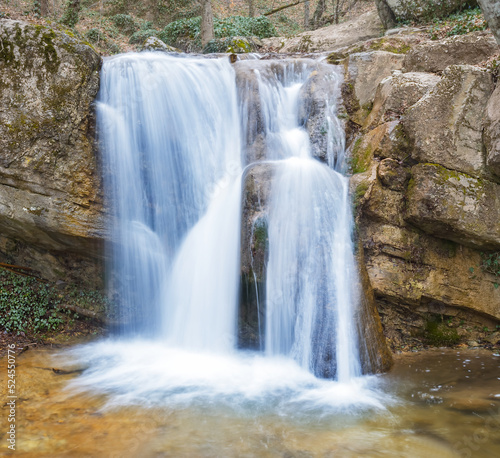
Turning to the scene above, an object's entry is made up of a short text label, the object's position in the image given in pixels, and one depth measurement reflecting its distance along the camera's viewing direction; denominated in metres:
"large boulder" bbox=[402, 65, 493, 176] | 5.74
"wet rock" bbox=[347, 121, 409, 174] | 6.16
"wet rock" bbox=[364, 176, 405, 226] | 5.99
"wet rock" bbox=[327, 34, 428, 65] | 8.84
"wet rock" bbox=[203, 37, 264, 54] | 12.06
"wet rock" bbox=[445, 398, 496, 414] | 4.13
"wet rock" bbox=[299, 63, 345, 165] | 7.27
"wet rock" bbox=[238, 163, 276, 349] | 5.80
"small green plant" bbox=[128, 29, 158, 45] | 16.95
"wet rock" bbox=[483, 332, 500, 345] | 5.99
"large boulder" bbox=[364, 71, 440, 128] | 6.65
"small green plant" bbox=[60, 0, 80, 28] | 15.87
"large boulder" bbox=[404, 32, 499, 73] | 6.91
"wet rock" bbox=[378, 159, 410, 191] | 6.04
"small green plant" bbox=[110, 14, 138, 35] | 18.84
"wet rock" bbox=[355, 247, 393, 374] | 5.32
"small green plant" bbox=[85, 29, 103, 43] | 15.32
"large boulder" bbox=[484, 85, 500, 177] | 5.34
